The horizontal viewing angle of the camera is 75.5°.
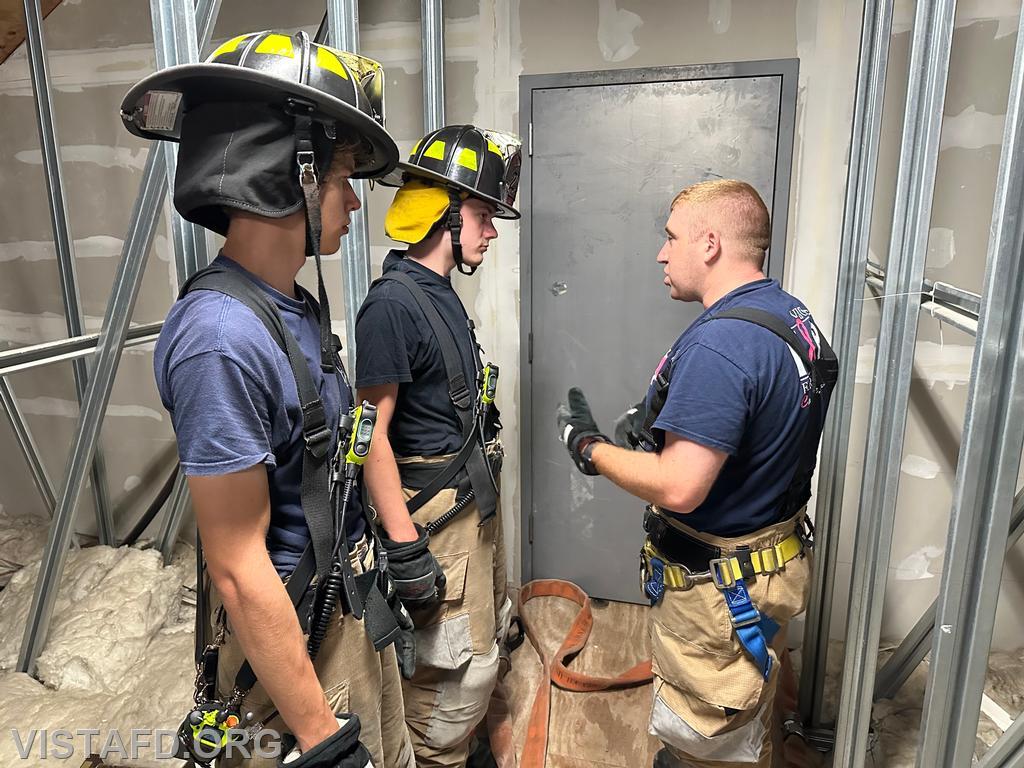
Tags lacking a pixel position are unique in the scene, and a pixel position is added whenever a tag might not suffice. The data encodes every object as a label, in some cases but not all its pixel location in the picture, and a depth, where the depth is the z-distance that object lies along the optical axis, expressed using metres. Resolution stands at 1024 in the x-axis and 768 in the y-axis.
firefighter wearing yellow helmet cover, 1.63
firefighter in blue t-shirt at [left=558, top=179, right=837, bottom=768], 1.29
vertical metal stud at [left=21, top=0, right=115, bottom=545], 2.18
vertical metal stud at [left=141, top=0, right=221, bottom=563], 1.12
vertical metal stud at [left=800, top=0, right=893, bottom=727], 1.68
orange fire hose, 2.01
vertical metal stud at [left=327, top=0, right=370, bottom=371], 1.65
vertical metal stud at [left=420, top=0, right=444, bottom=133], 2.20
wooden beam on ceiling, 2.32
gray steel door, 2.21
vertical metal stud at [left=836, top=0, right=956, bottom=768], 1.19
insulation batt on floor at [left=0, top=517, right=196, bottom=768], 1.89
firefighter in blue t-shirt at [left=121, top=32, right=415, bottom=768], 0.84
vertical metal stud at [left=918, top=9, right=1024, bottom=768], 0.83
